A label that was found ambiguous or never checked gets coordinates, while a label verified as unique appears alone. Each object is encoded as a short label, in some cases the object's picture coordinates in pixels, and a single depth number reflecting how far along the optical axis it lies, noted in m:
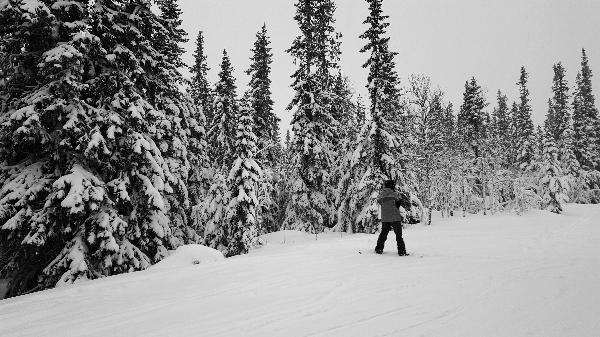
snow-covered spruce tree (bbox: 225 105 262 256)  17.39
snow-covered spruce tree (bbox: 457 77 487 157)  38.81
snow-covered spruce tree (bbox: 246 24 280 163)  26.31
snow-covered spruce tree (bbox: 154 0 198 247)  16.06
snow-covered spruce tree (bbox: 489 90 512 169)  41.75
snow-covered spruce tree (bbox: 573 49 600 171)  47.84
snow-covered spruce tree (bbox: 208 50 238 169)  23.70
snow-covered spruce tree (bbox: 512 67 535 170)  43.78
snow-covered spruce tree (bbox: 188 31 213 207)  21.31
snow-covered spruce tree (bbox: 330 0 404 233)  19.48
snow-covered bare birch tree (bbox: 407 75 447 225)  23.61
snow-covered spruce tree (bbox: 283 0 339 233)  23.44
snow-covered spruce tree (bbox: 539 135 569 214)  35.38
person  9.02
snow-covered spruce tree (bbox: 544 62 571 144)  48.56
